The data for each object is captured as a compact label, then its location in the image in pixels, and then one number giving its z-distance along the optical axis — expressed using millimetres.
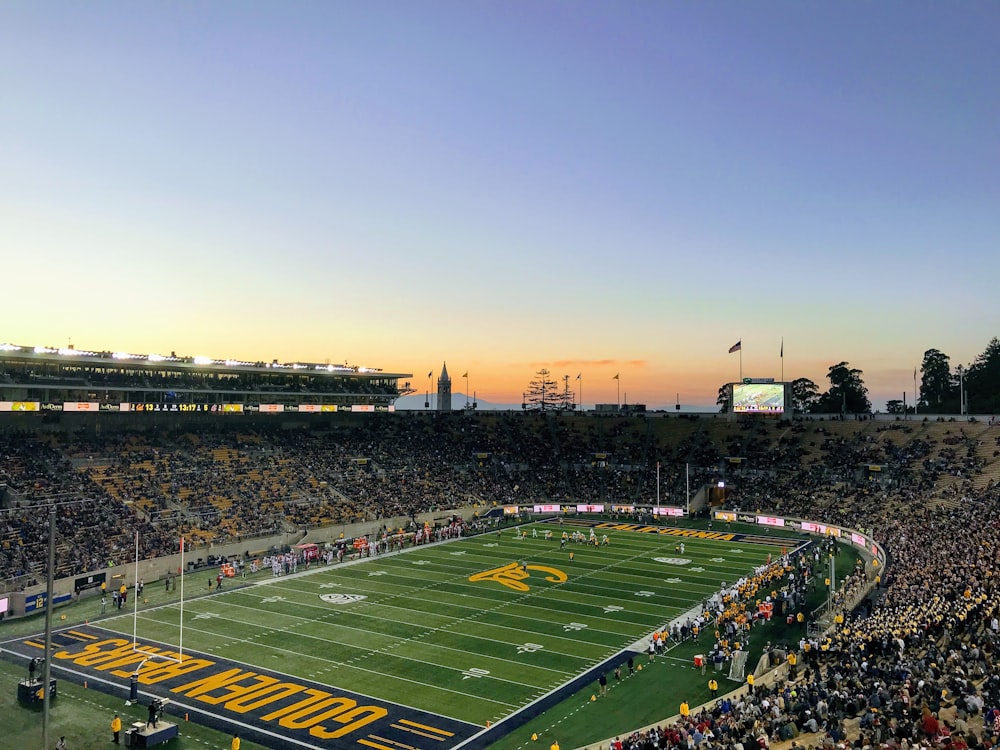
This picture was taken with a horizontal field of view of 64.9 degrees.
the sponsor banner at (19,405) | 52562
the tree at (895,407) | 124344
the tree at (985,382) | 102050
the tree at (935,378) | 123750
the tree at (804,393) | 139988
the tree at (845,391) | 128875
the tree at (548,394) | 161462
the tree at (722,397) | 154750
